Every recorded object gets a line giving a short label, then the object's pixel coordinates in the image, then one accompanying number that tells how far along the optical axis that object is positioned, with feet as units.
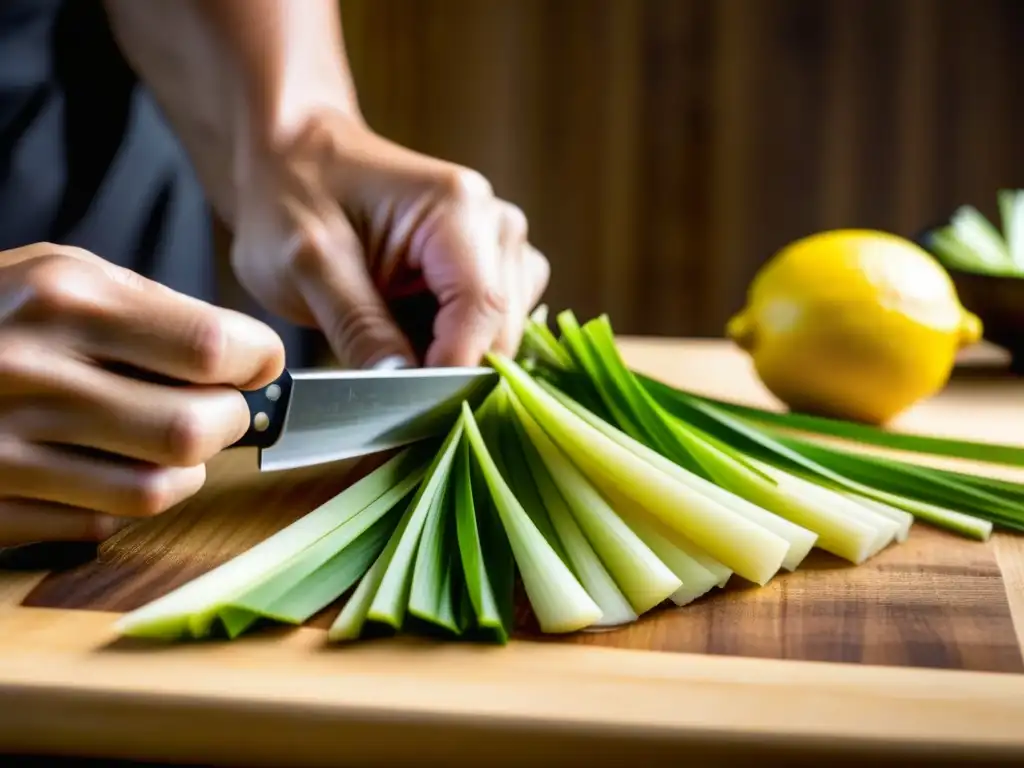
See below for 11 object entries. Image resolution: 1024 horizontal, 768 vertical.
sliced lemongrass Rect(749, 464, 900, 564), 1.30
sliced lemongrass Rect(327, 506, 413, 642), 1.12
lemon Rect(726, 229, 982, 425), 1.74
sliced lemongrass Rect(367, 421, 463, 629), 1.11
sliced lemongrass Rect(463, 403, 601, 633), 1.14
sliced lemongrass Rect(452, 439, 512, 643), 1.12
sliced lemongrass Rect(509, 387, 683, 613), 1.18
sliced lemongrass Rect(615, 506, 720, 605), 1.21
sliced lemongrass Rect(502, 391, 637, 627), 1.17
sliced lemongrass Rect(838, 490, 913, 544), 1.36
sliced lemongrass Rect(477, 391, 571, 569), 1.30
